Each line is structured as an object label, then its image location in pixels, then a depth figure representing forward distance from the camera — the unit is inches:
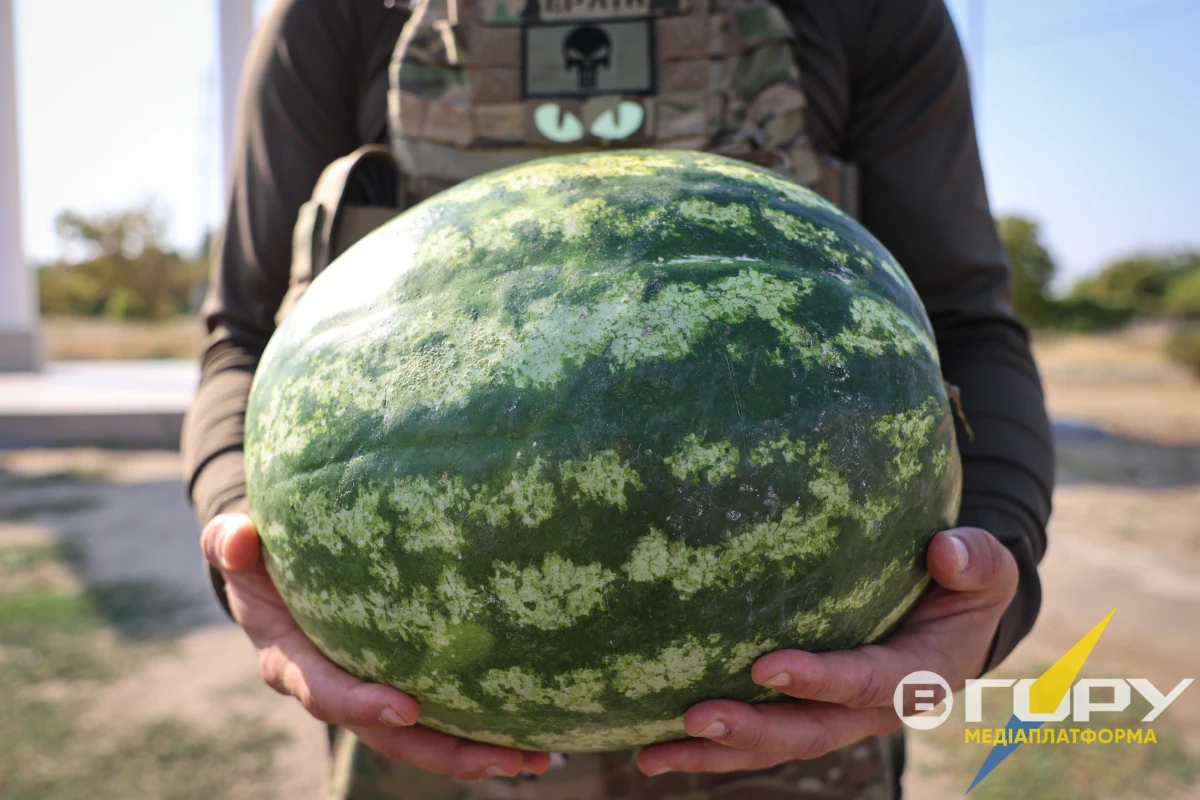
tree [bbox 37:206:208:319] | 1465.3
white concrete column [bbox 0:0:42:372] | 533.3
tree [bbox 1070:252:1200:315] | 1866.4
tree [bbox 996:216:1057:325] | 1123.3
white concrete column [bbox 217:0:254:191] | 471.2
